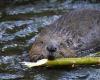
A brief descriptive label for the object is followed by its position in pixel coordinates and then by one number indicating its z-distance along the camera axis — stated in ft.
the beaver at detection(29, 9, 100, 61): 40.16
